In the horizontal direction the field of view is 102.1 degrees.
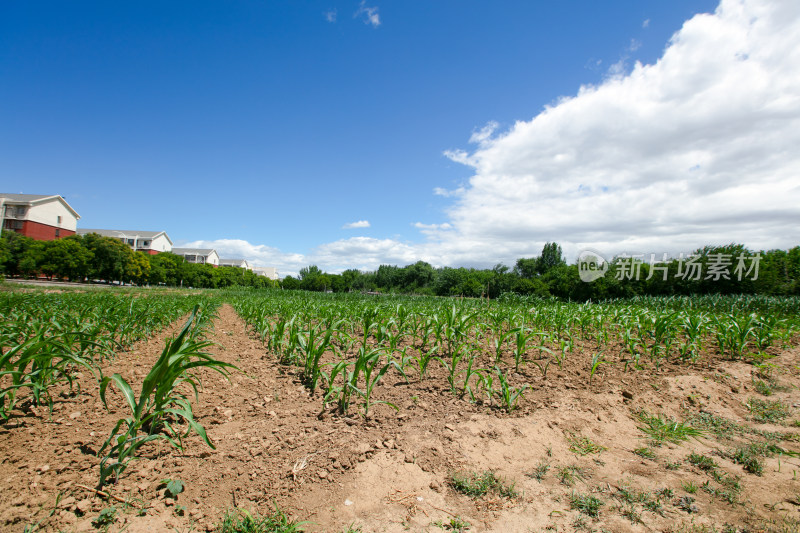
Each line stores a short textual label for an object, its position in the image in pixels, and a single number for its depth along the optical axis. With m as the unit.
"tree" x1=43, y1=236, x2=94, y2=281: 38.94
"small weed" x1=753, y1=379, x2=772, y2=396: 4.26
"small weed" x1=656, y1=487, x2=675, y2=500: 2.15
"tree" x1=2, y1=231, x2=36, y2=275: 39.33
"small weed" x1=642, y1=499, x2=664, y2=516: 2.01
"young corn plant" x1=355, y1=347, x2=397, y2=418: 2.94
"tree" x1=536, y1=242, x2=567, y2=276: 68.69
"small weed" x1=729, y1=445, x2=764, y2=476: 2.51
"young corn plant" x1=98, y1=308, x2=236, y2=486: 1.82
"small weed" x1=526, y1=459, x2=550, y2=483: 2.33
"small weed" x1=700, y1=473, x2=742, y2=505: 2.15
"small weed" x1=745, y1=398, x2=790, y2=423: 3.66
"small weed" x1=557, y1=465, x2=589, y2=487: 2.29
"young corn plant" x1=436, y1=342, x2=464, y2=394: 3.61
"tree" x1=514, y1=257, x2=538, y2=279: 71.68
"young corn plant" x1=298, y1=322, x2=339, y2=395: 3.44
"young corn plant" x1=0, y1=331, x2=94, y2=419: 2.14
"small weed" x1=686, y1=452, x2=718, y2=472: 2.52
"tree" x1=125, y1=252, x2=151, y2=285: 47.23
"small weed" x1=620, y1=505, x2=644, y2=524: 1.93
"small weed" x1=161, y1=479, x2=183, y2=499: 1.82
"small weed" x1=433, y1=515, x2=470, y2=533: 1.83
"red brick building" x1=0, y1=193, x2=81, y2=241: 49.94
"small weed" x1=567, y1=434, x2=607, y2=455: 2.75
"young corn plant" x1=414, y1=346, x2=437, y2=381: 3.80
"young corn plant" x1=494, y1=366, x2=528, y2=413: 3.23
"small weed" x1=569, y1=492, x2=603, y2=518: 1.98
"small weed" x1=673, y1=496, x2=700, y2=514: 2.02
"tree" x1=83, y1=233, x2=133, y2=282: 42.62
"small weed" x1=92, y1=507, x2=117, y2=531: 1.58
